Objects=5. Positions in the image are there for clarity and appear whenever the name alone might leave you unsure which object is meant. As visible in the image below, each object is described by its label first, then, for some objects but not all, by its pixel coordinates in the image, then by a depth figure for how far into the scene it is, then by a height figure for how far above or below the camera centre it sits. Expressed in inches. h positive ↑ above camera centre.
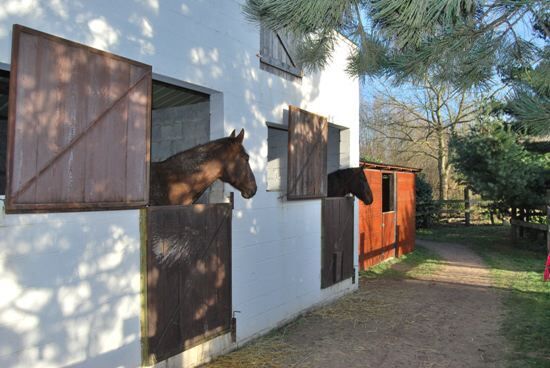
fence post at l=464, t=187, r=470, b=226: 752.0 -18.5
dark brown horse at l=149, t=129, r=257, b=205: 169.8 +11.0
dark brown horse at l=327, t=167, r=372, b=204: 309.3 +12.1
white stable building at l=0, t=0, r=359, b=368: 115.8 +4.0
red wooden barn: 415.5 -16.2
